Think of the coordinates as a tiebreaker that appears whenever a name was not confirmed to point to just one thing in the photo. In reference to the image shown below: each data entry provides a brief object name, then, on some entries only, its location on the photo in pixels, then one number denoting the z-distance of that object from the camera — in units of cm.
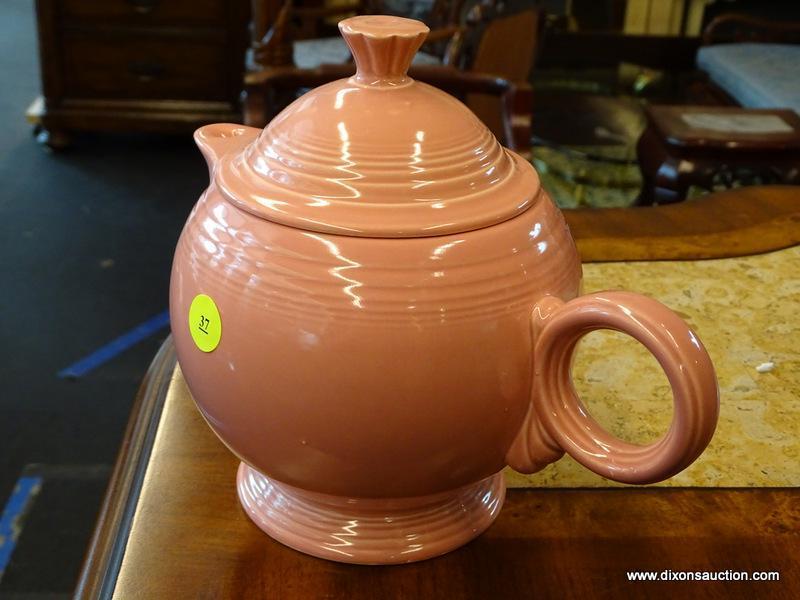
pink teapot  49
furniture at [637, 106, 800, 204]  185
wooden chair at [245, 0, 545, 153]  150
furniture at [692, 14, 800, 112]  251
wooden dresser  266
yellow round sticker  52
